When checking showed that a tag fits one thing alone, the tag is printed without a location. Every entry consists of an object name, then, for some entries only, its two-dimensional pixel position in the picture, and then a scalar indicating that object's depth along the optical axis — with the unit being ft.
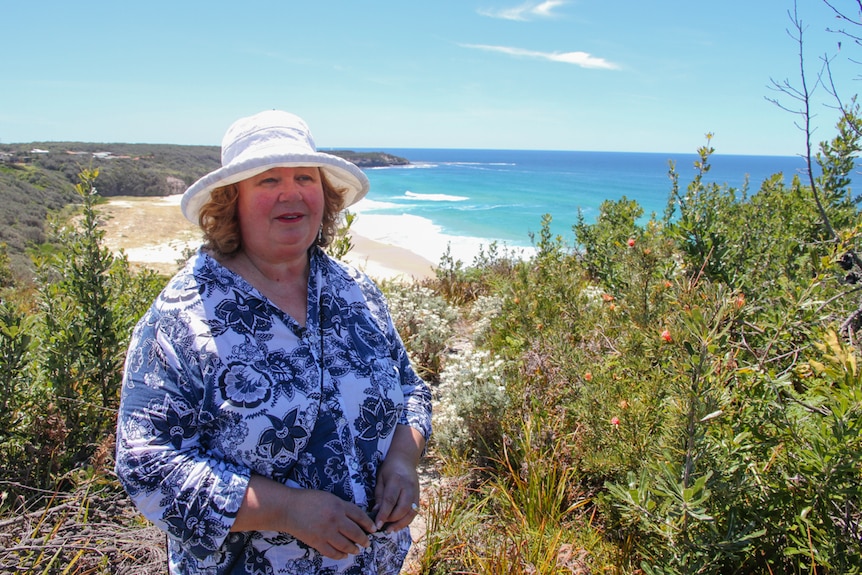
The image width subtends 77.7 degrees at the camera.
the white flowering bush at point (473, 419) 12.32
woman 4.79
